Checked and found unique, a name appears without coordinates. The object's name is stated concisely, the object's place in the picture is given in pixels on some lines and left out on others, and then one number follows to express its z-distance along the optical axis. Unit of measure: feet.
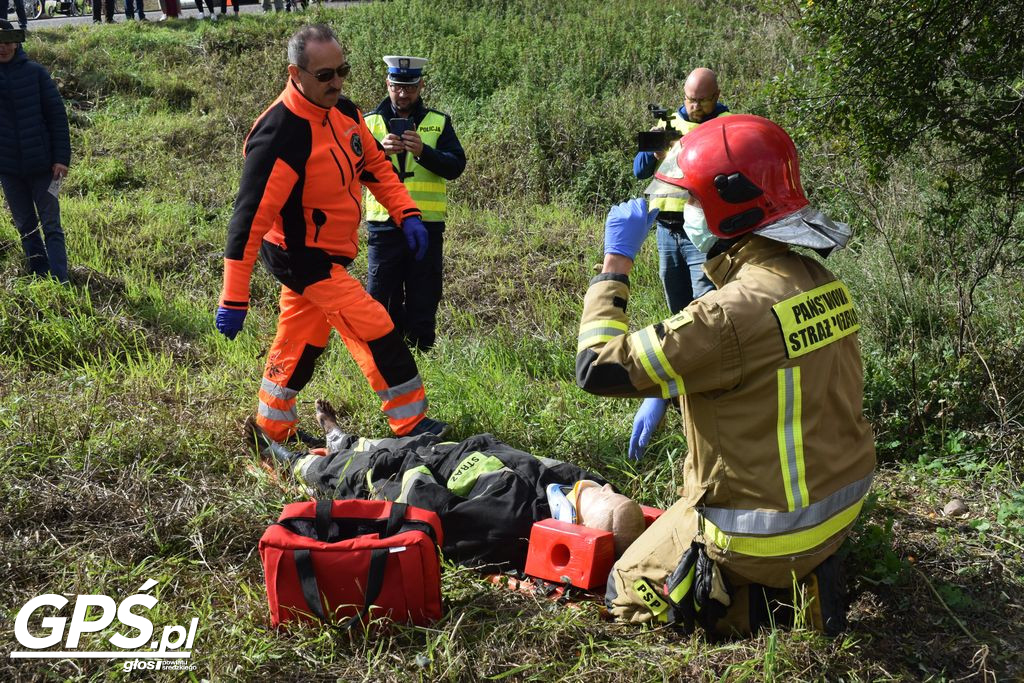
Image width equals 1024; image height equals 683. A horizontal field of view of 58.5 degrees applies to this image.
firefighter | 8.73
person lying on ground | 11.92
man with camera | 16.06
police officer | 18.53
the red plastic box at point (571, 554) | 11.03
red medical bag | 10.27
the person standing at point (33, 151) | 21.58
